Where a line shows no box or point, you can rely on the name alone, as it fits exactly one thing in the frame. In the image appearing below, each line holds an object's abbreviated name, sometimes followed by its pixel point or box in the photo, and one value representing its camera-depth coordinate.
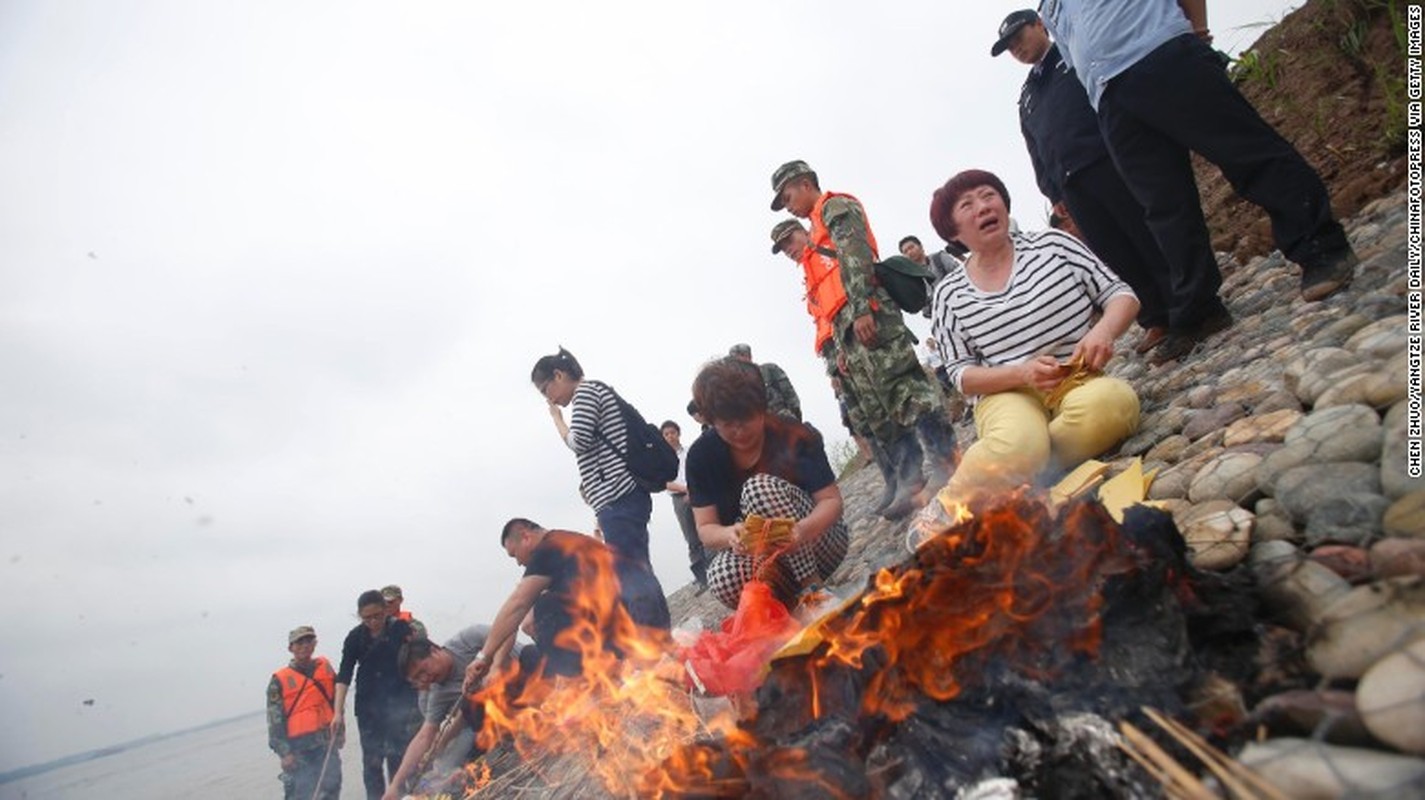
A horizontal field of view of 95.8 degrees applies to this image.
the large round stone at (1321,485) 1.58
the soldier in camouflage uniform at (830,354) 5.46
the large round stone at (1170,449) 2.57
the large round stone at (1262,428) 2.13
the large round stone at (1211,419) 2.50
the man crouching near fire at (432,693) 5.86
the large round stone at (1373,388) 1.79
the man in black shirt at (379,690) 6.73
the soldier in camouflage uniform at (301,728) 8.28
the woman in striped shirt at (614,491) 4.95
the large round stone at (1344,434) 1.70
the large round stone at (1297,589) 1.34
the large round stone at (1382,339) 2.01
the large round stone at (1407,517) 1.37
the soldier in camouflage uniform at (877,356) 4.69
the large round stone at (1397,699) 1.01
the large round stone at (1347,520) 1.46
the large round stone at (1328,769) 0.96
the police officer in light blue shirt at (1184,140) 2.82
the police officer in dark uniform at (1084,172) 3.90
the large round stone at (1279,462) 1.80
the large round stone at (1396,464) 1.47
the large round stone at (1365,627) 1.16
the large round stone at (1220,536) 1.67
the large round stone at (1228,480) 1.95
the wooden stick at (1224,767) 1.09
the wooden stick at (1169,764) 1.13
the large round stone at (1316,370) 2.13
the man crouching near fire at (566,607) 5.02
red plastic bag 2.77
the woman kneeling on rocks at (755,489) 3.63
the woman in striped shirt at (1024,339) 2.90
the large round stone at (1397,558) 1.27
